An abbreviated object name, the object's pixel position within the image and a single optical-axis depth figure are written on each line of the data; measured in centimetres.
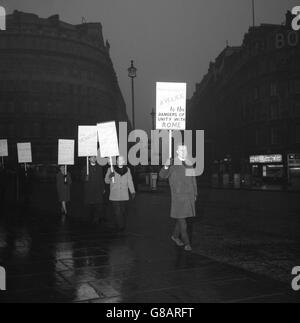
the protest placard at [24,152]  1936
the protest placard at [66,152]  1512
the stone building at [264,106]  5391
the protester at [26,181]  2023
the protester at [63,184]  1485
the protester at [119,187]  1074
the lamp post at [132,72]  3072
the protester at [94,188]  1258
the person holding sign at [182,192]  824
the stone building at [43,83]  7169
